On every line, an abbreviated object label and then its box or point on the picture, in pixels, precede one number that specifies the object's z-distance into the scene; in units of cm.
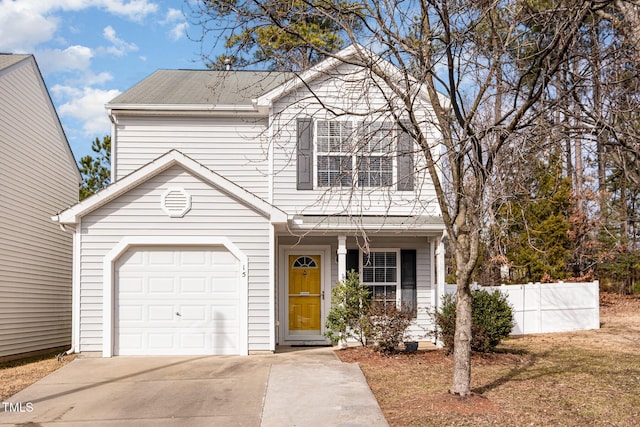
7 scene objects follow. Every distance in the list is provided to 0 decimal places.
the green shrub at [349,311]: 1196
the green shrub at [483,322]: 1122
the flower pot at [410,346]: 1172
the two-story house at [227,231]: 1145
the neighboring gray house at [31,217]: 1304
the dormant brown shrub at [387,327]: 1134
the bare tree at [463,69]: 732
